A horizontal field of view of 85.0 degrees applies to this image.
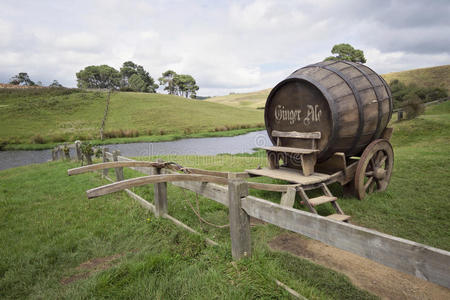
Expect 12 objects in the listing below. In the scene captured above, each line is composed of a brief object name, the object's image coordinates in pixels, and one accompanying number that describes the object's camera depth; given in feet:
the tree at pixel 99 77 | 264.72
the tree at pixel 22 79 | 297.94
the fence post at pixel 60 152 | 44.94
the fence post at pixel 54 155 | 47.34
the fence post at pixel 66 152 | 41.16
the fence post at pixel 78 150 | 36.37
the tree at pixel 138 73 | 272.10
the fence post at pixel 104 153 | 25.93
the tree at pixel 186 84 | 273.33
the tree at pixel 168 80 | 275.39
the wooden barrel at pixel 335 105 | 15.12
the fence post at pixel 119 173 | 21.47
